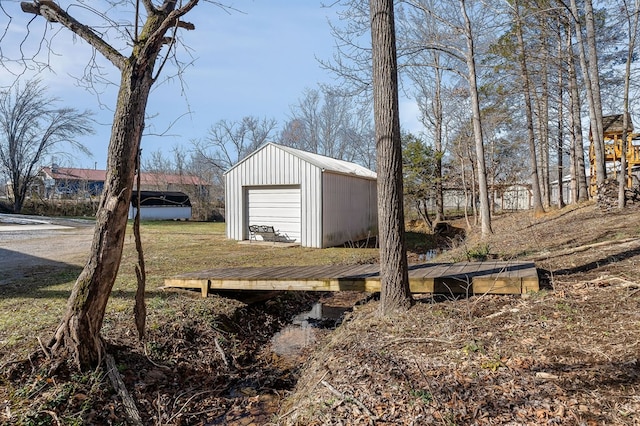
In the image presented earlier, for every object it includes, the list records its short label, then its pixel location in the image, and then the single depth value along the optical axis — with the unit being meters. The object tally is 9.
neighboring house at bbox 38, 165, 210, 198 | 30.75
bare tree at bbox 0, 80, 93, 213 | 28.97
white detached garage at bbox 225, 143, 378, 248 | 12.61
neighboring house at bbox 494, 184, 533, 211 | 23.33
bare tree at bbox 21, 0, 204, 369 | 3.28
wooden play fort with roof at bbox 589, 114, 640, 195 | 12.08
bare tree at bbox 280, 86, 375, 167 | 30.34
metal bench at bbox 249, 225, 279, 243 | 13.42
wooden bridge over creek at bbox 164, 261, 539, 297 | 4.28
